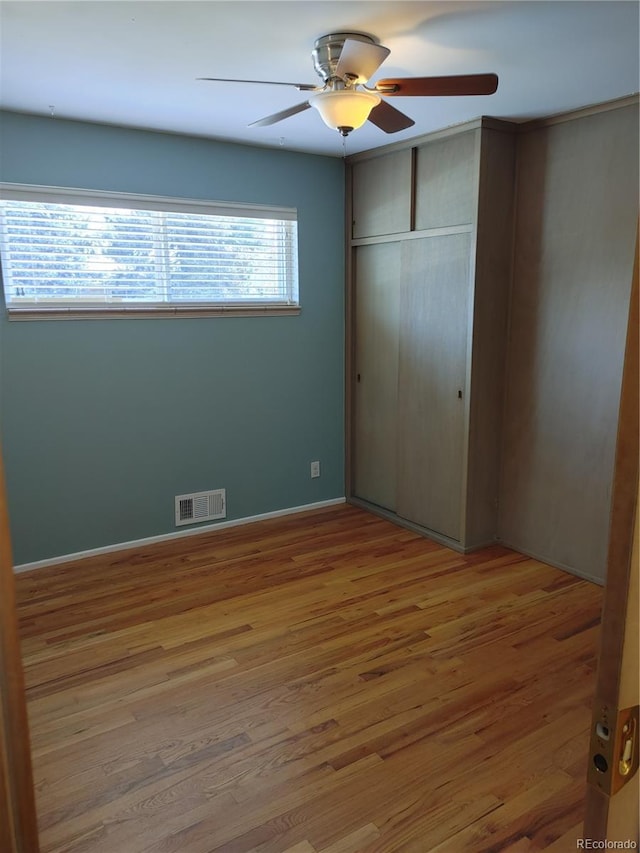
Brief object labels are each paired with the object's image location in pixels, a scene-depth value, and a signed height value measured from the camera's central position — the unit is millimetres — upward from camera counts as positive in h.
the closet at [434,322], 3555 -51
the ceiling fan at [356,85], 2076 +770
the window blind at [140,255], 3385 +357
